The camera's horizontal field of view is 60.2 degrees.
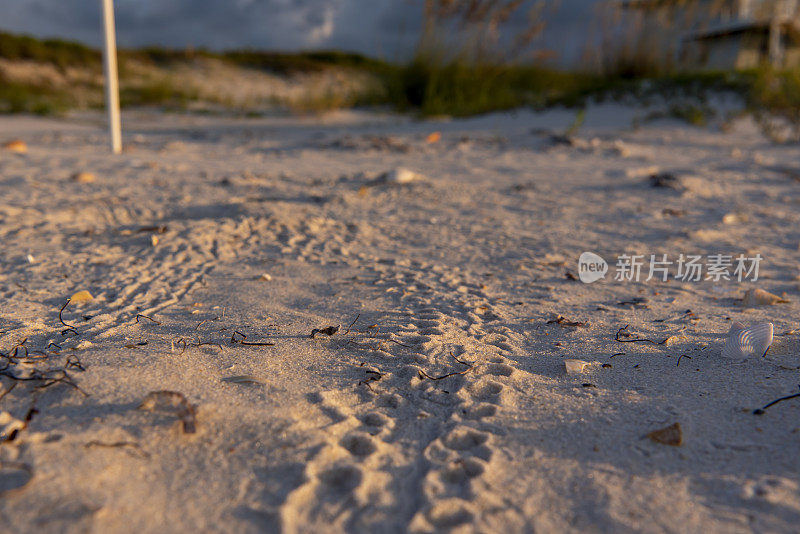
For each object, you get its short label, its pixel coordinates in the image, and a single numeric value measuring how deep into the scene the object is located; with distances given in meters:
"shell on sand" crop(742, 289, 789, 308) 0.81
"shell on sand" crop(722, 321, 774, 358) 0.66
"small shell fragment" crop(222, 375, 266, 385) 0.60
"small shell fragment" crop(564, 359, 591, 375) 0.64
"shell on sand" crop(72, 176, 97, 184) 1.41
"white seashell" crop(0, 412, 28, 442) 0.51
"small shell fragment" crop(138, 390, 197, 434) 0.54
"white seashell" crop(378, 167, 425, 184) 1.43
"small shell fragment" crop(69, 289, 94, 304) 0.78
